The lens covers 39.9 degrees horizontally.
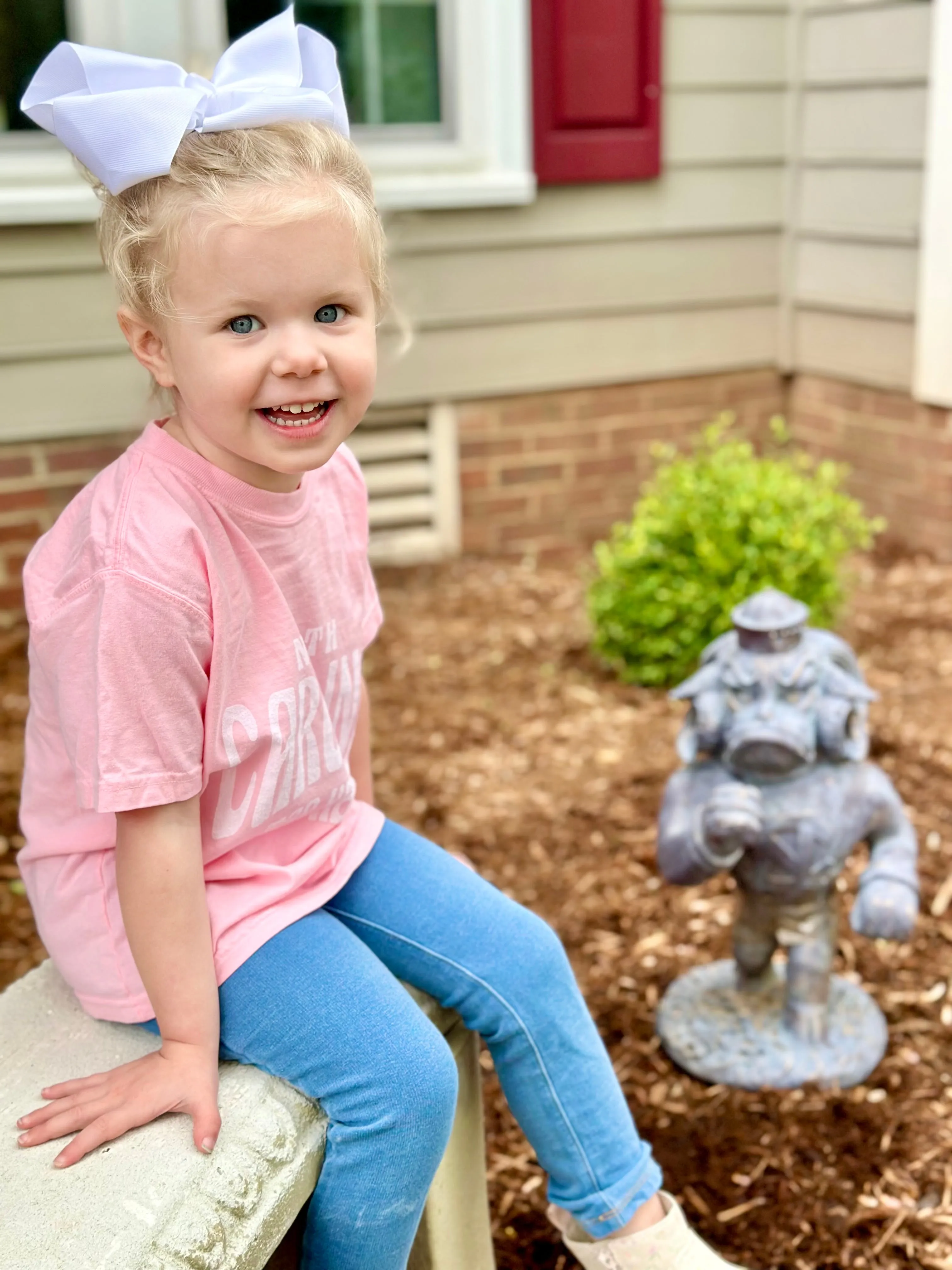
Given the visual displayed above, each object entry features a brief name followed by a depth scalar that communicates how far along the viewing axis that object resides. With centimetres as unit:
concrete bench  119
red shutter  445
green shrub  357
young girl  133
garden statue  192
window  434
